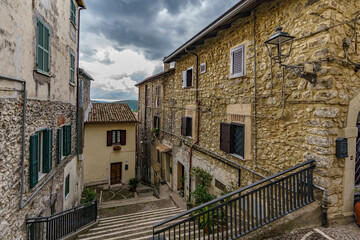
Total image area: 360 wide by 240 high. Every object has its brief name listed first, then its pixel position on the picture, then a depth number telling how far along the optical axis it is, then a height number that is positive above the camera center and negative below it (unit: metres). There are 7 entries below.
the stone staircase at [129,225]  6.34 -4.19
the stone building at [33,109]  3.93 +0.21
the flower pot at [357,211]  4.12 -2.00
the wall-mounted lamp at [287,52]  3.96 +1.60
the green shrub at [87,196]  11.43 -4.91
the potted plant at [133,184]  16.17 -5.64
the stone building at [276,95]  4.10 +0.69
